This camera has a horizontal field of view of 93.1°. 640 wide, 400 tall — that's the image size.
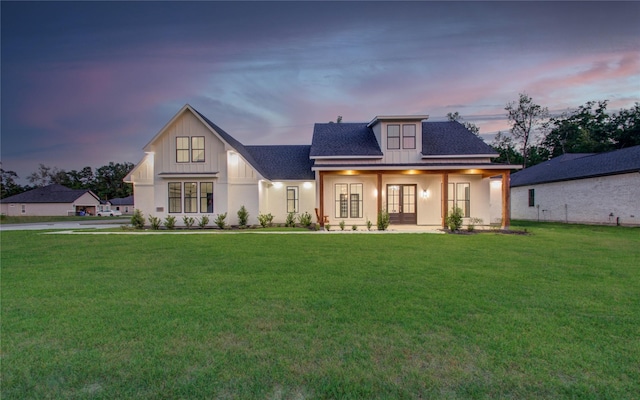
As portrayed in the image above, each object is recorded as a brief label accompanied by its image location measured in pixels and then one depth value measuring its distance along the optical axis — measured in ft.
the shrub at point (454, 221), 46.11
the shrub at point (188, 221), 55.72
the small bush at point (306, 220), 58.72
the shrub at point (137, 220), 55.57
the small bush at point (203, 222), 55.21
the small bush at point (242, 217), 56.03
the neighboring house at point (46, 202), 165.17
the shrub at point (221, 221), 54.34
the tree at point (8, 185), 211.61
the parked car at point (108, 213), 189.26
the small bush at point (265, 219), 57.41
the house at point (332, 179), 56.03
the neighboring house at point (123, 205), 220.29
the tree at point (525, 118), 129.08
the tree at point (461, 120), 131.44
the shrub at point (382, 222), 48.49
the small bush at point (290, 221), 59.93
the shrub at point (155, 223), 54.95
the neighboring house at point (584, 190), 55.93
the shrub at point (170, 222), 54.44
